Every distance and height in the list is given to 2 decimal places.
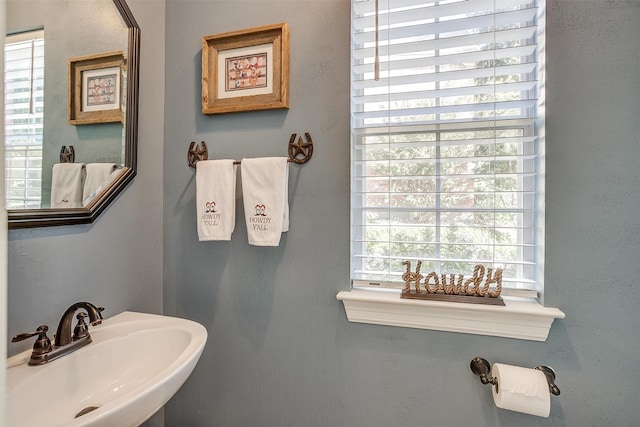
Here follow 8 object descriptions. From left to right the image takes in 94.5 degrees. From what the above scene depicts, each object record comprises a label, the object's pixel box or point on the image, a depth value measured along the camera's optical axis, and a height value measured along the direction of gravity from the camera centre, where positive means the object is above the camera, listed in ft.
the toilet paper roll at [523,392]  2.80 -1.67
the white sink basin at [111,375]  2.05 -1.35
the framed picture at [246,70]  3.69 +1.87
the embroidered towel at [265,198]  3.50 +0.20
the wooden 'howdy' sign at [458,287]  3.19 -0.78
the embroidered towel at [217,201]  3.66 +0.17
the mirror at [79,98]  2.69 +1.19
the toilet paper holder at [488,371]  2.92 -1.64
